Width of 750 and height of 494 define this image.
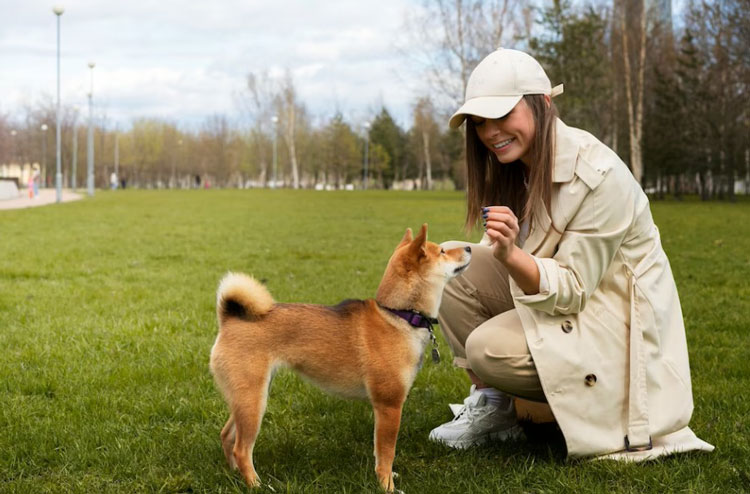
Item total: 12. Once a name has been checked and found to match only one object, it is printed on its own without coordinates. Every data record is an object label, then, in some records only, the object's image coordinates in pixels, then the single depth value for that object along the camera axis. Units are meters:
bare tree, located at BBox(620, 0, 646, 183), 34.47
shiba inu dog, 2.81
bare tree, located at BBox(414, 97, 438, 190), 66.31
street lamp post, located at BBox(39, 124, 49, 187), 74.62
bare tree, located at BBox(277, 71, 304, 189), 78.00
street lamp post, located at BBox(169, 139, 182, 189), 96.99
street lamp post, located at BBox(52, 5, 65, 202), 31.94
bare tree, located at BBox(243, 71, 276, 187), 83.69
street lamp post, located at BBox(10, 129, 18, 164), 76.25
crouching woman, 3.02
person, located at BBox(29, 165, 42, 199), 38.97
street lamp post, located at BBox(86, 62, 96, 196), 44.37
